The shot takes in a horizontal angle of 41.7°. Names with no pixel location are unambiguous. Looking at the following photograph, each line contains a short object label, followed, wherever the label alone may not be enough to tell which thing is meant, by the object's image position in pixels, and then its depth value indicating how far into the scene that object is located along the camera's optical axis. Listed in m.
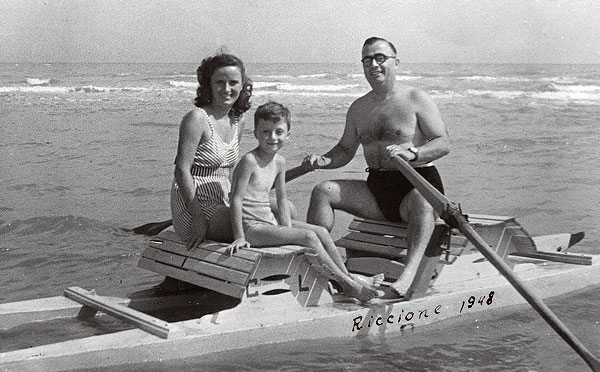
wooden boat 4.39
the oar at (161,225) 5.90
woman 5.17
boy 4.95
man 5.69
